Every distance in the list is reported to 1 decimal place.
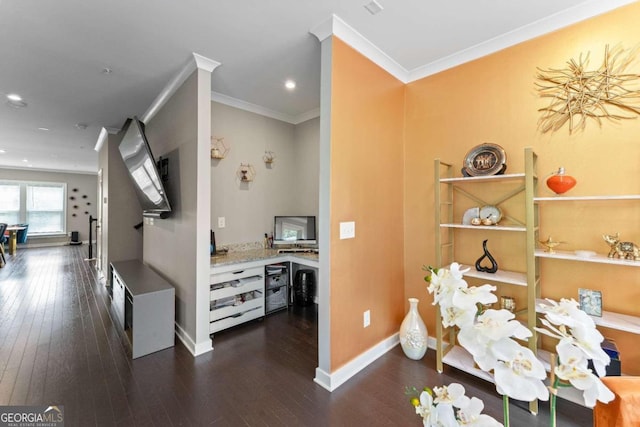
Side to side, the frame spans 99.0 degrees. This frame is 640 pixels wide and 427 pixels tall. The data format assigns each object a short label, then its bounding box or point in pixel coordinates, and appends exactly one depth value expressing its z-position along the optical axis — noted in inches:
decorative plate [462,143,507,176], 82.7
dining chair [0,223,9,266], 245.1
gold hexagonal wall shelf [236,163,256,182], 139.7
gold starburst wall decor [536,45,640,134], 69.2
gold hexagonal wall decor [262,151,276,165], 149.4
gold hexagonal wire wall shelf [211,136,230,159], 127.9
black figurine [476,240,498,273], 82.1
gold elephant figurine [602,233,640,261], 63.6
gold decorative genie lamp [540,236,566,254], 73.4
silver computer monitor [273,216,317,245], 143.9
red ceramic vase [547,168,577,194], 71.0
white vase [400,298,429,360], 92.7
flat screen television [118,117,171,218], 106.7
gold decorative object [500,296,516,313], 80.7
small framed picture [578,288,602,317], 68.1
